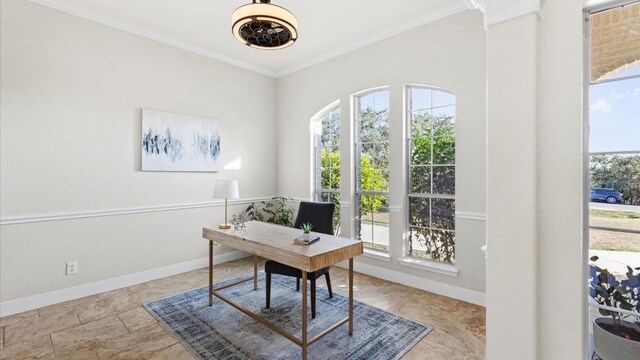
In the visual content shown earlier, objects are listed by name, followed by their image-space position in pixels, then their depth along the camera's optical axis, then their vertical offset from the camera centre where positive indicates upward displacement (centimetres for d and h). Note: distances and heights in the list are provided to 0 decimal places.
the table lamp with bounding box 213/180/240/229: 300 -9
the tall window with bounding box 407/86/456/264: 330 +10
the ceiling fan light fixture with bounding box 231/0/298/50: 210 +119
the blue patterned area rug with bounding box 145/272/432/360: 221 -126
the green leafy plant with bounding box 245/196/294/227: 473 -49
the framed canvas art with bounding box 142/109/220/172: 366 +52
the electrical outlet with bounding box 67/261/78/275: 312 -92
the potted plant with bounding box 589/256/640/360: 135 -62
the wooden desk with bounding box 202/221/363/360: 206 -53
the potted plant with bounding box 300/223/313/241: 242 -43
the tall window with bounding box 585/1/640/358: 139 +12
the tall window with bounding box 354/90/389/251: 385 +18
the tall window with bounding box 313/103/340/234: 443 +38
